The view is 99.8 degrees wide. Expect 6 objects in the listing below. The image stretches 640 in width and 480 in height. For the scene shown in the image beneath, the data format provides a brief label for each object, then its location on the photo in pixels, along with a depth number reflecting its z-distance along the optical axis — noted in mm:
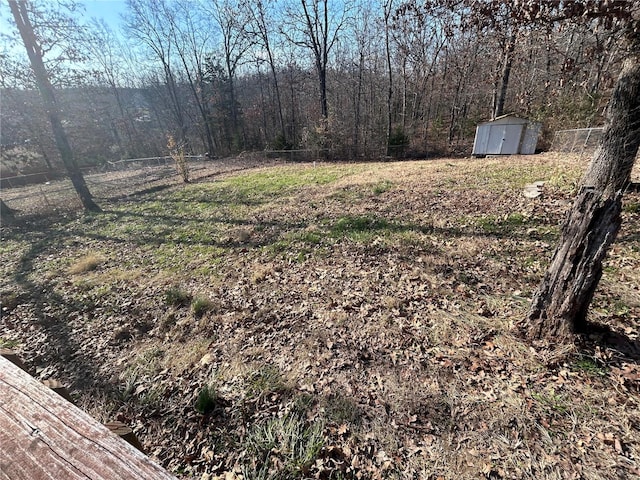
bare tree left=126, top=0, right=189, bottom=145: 33281
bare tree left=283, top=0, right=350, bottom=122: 22203
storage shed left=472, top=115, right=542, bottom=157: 15183
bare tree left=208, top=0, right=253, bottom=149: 27828
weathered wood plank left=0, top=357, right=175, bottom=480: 623
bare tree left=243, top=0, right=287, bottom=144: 25391
